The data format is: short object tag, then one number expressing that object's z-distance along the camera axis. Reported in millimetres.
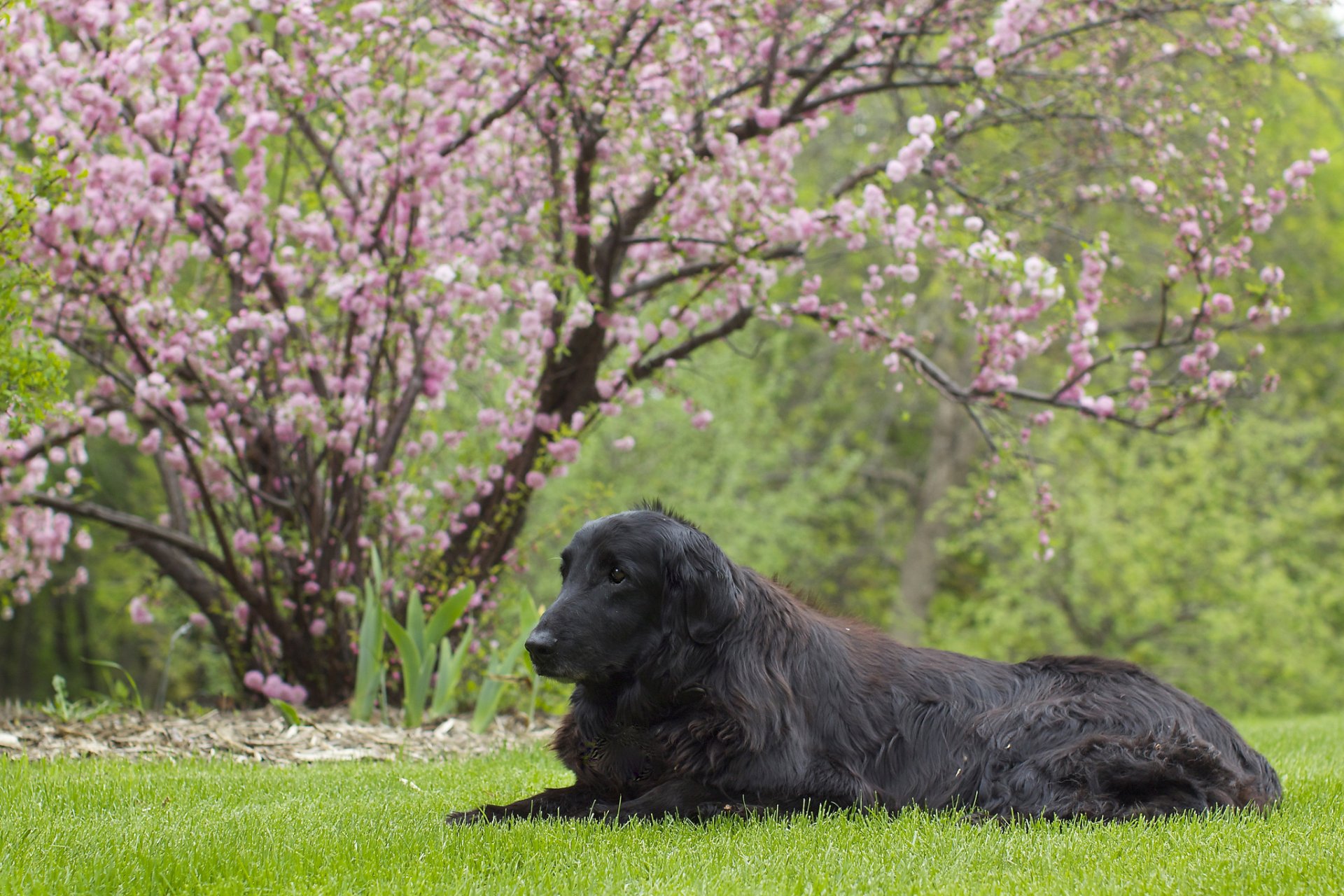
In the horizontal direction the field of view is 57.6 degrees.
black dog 3656
